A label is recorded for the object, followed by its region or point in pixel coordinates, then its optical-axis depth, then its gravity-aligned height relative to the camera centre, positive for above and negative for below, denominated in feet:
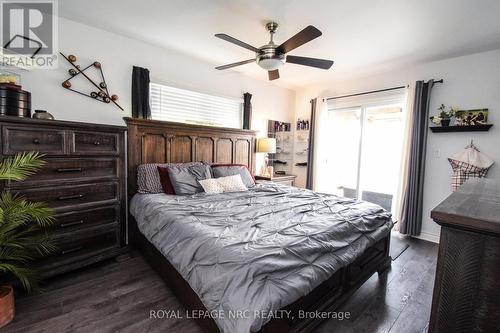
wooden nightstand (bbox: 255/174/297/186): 12.97 -1.52
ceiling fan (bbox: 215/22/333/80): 6.25 +3.03
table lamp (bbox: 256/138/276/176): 13.41 +0.42
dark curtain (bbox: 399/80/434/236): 10.65 -0.12
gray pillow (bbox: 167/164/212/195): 8.53 -1.04
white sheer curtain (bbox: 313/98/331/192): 14.26 +0.53
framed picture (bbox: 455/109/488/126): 9.43 +1.77
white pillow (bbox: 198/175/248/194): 8.88 -1.33
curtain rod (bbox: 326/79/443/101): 10.42 +3.45
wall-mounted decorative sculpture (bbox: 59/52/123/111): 7.97 +2.28
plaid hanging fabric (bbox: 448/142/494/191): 9.36 -0.19
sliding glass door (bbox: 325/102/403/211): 12.37 +0.26
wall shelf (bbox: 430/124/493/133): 9.37 +1.31
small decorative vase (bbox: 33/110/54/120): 6.57 +0.85
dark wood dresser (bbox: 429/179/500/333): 1.82 -0.93
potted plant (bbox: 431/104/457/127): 10.10 +1.89
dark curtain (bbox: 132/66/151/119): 9.27 +2.24
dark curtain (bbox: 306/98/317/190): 14.56 +0.25
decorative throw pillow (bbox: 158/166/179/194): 8.58 -1.20
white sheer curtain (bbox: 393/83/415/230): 10.99 +0.44
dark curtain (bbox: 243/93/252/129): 13.20 +2.27
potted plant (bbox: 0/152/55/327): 5.17 -2.19
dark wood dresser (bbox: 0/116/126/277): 6.02 -1.09
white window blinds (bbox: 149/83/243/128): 10.26 +2.11
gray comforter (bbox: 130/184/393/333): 3.69 -1.87
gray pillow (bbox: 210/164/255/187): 10.14 -0.92
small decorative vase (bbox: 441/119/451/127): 10.16 +1.60
